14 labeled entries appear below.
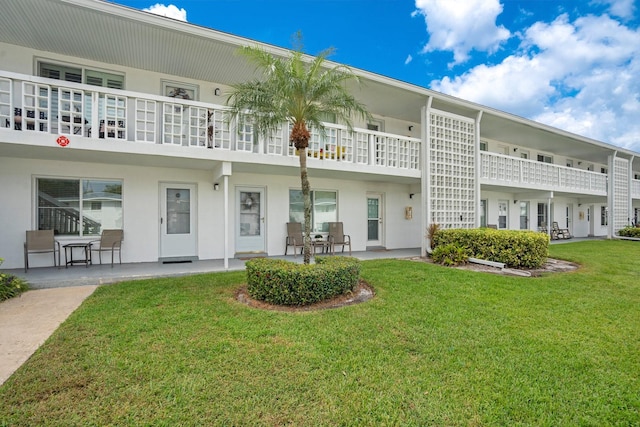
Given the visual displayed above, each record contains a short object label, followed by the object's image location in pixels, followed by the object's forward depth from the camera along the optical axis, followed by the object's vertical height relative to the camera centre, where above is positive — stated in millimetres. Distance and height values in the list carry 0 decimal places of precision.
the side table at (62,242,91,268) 7245 -1039
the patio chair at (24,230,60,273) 6746 -680
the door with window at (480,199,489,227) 14695 +156
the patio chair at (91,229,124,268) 7480 -730
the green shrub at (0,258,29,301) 5293 -1338
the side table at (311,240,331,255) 9703 -1061
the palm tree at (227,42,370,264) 5492 +2219
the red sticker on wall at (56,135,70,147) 5836 +1432
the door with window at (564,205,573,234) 18719 -249
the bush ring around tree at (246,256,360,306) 4926 -1157
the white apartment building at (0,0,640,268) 6348 +1453
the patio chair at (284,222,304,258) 9688 -724
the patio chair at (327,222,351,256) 10141 -769
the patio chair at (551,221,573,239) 16812 -1067
